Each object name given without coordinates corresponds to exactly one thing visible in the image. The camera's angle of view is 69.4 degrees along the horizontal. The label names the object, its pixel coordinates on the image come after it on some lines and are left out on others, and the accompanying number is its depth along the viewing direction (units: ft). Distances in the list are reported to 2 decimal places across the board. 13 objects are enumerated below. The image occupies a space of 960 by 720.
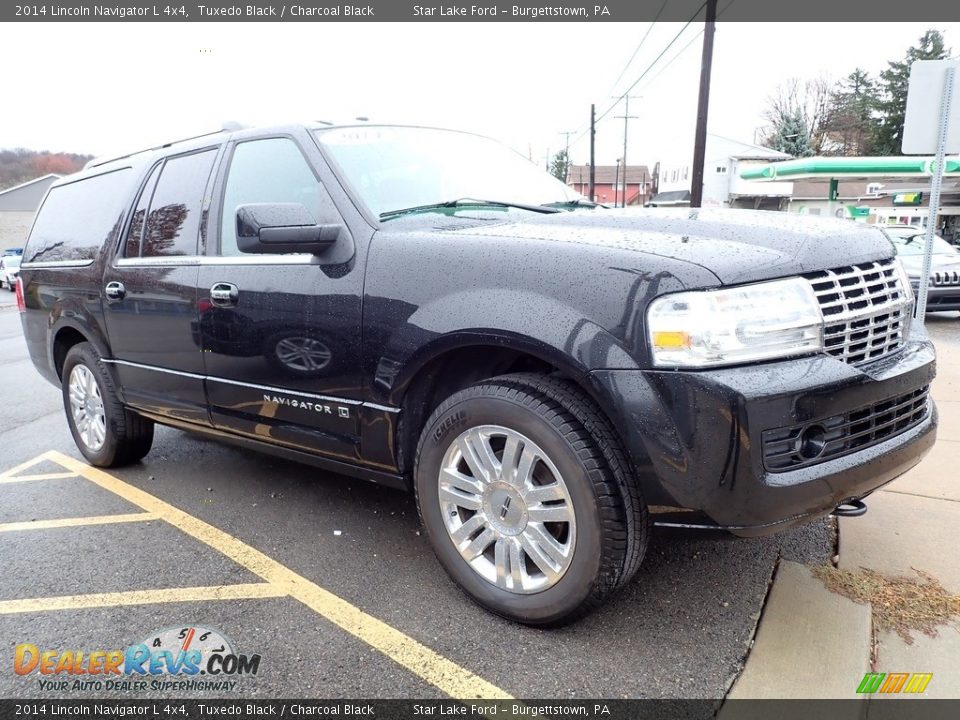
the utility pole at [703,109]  49.53
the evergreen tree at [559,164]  269.03
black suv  6.79
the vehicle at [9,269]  93.30
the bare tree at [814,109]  199.62
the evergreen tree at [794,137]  178.81
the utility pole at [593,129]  129.18
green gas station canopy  85.51
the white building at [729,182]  150.82
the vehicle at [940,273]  33.78
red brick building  239.50
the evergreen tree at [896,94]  162.91
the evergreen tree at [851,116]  186.50
